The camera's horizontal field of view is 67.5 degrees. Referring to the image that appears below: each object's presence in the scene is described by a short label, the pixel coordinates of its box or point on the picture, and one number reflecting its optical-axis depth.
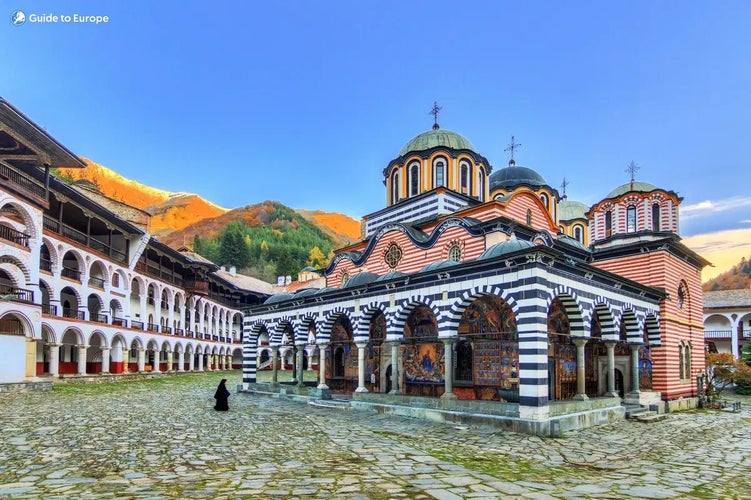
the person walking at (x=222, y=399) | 15.02
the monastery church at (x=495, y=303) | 13.27
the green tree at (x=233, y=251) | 78.12
